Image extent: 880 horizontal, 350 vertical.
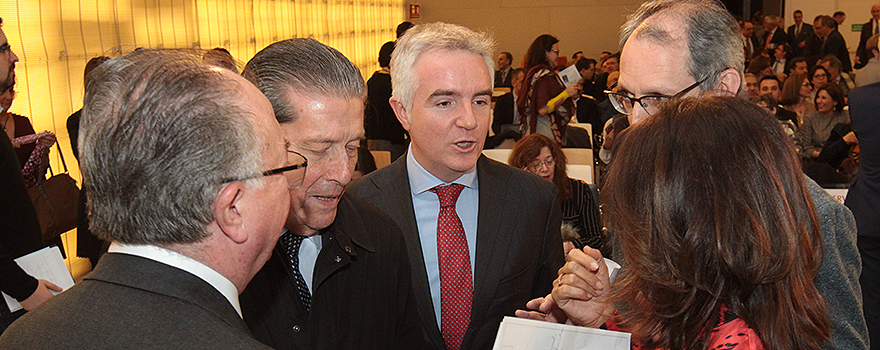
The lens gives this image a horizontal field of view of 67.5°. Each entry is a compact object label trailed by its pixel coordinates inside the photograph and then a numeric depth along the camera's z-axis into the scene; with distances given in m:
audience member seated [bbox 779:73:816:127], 6.91
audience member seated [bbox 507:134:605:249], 3.91
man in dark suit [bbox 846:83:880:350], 3.07
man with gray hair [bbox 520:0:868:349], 1.64
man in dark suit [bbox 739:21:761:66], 12.40
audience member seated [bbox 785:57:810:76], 9.24
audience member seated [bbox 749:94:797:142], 5.27
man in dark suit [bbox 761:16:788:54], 12.67
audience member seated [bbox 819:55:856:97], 8.54
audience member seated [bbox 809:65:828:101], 8.03
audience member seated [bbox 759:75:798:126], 6.91
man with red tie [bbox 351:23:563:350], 1.87
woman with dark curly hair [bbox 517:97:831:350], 1.04
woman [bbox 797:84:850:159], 6.34
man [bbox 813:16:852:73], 11.88
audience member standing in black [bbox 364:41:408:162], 6.36
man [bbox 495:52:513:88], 12.27
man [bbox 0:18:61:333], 2.50
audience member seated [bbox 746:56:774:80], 8.26
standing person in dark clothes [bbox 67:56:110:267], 3.47
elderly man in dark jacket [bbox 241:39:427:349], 1.35
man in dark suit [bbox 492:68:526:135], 7.22
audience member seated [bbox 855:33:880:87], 8.80
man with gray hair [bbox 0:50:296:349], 0.83
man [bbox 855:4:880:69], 12.06
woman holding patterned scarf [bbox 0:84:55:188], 3.25
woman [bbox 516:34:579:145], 5.96
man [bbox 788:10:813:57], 12.91
